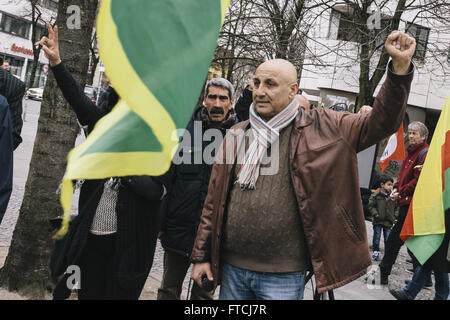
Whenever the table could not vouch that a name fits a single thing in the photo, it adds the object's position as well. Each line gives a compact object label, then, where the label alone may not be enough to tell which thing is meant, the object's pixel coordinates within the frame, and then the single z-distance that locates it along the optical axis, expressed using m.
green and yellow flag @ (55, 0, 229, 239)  1.63
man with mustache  3.83
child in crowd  8.67
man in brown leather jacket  2.73
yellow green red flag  4.87
